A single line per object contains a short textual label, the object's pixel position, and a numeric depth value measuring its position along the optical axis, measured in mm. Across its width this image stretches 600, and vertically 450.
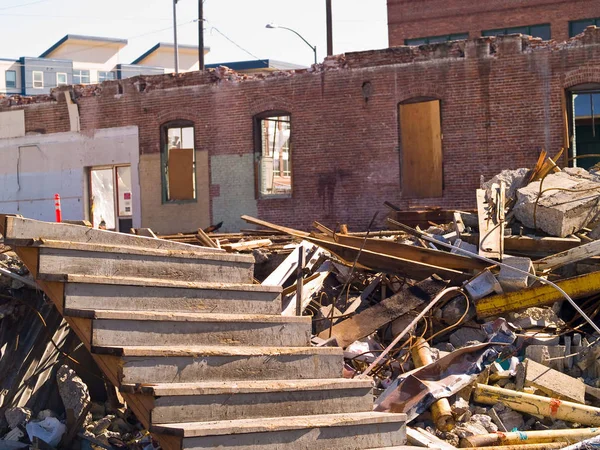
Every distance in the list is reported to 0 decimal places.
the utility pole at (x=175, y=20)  35750
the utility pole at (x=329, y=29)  29781
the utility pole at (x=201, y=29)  34656
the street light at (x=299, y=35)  31878
